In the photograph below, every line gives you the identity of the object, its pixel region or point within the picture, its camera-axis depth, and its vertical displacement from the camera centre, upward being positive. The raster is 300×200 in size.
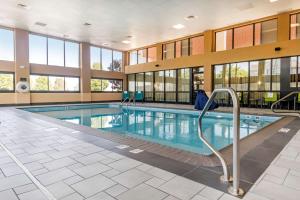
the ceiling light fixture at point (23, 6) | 6.82 +3.21
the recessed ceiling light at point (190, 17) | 7.88 +3.28
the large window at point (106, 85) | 13.38 +0.74
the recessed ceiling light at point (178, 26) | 9.09 +3.34
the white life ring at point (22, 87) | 9.80 +0.39
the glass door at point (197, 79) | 10.60 +0.93
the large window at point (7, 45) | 9.73 +2.56
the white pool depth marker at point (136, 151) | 2.67 -0.79
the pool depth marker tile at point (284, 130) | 3.93 -0.72
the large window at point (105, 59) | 13.28 +2.63
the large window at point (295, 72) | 7.58 +0.96
